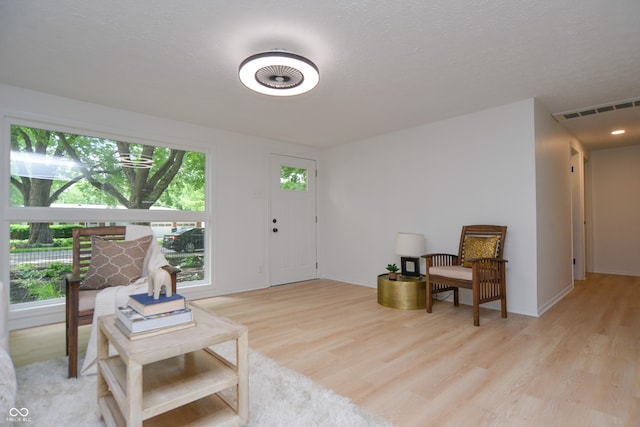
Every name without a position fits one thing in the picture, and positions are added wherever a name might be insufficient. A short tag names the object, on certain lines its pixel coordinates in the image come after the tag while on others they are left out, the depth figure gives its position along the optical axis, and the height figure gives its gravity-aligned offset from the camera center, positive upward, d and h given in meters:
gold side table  3.51 -0.86
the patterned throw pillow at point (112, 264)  2.39 -0.34
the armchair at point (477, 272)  3.01 -0.55
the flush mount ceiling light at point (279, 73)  2.23 +1.11
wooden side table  1.25 -0.74
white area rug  1.55 -0.99
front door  4.95 -0.02
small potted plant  3.74 -0.64
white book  1.39 -0.45
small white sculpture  1.54 -0.31
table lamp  3.83 -0.37
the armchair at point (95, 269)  2.04 -0.37
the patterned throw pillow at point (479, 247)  3.26 -0.33
